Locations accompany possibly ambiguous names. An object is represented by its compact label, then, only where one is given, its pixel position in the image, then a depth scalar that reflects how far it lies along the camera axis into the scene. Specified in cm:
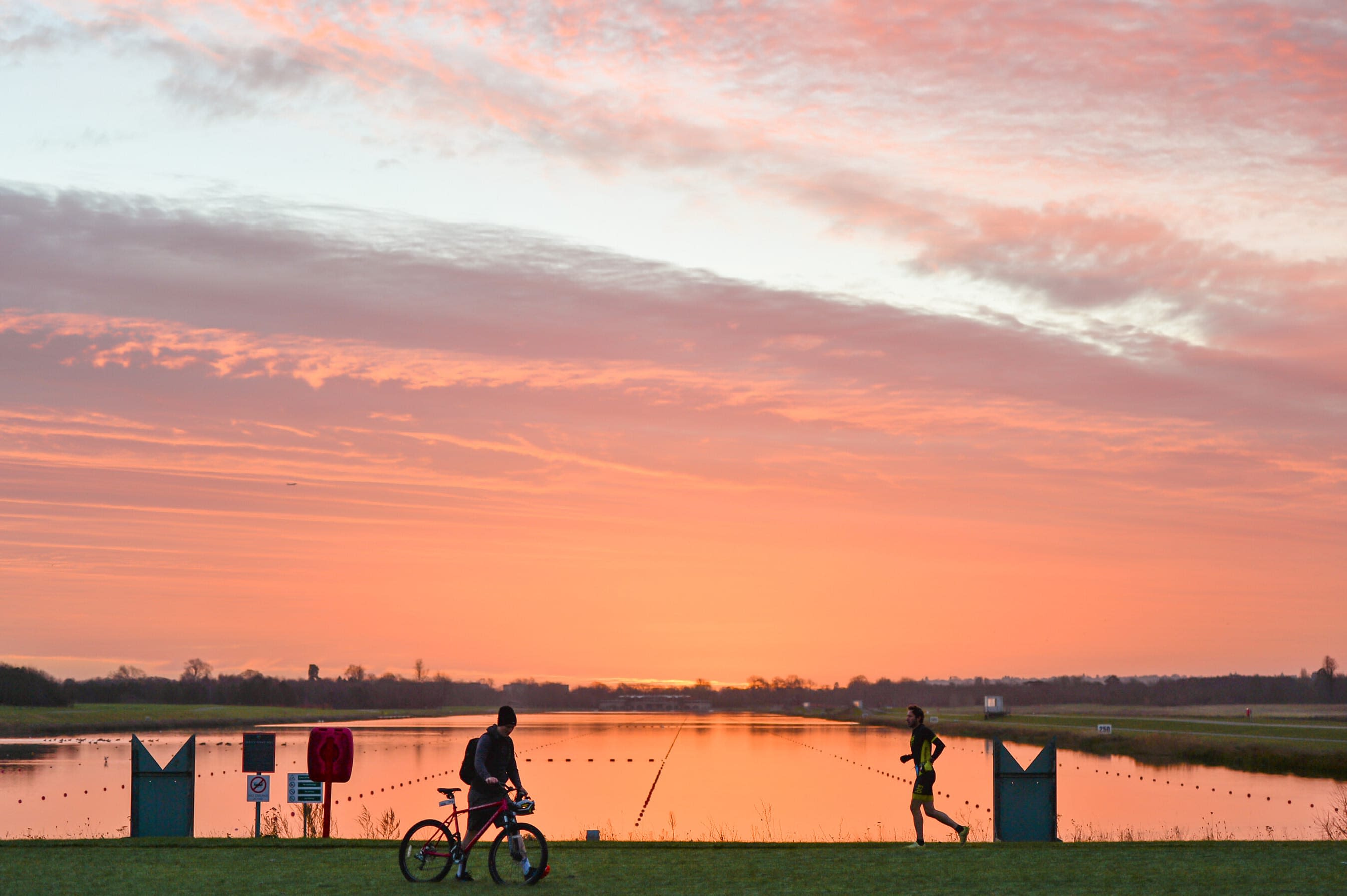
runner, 2045
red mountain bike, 1555
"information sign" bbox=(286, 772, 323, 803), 2208
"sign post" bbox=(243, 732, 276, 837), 2219
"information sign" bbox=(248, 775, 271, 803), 2227
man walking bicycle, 1537
